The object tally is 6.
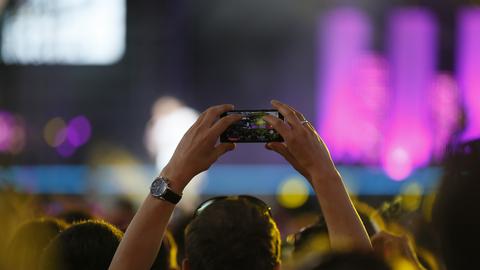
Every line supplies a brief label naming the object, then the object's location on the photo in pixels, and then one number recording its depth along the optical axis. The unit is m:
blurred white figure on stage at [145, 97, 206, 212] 36.87
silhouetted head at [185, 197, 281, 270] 4.89
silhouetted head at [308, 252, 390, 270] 3.31
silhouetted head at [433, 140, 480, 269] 4.75
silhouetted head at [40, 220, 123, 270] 5.86
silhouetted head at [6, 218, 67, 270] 6.86
